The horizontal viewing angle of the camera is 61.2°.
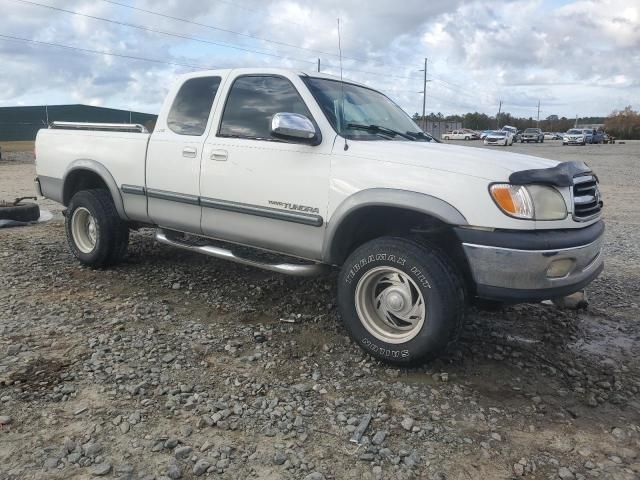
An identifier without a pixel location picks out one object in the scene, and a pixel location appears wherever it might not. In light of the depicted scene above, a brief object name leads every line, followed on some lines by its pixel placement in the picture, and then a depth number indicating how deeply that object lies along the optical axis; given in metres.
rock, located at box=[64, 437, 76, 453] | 2.69
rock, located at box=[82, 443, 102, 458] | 2.67
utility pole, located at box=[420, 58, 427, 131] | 65.66
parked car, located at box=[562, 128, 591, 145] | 48.88
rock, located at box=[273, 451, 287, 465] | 2.65
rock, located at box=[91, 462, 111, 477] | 2.53
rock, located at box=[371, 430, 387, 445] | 2.84
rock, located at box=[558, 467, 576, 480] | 2.57
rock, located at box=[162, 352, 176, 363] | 3.68
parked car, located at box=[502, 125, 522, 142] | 56.14
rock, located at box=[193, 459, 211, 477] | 2.56
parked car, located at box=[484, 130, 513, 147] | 44.73
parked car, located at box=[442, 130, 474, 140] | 67.89
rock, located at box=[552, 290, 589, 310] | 4.35
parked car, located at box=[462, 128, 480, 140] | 68.12
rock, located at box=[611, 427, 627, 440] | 2.90
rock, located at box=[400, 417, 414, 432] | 2.96
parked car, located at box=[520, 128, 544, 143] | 54.94
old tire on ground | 7.95
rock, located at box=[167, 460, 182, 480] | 2.52
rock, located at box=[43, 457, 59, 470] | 2.56
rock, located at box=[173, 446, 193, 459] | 2.67
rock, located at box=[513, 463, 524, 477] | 2.60
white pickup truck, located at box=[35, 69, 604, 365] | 3.25
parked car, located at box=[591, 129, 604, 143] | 53.75
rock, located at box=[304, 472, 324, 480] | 2.54
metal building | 31.38
